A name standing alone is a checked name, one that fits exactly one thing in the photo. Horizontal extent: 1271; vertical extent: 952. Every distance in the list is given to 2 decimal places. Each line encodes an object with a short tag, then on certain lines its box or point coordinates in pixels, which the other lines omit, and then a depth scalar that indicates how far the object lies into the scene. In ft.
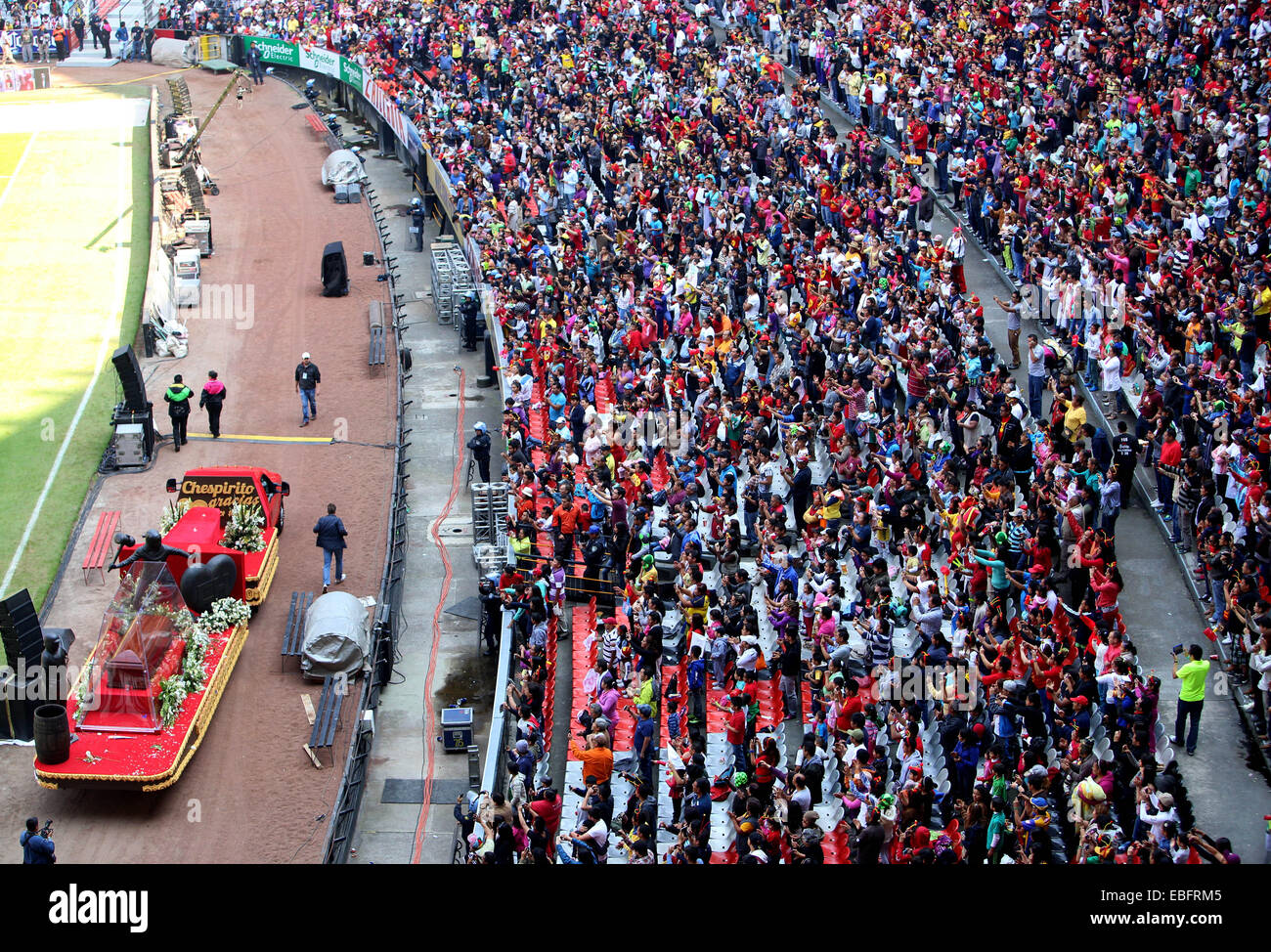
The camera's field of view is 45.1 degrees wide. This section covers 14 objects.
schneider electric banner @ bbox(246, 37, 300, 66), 227.61
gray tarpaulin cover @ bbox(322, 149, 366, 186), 172.76
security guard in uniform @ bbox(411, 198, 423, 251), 156.25
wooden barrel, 63.72
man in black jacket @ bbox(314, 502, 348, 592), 83.66
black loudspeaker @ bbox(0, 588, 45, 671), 70.23
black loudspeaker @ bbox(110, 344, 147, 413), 100.68
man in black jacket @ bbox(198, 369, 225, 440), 103.89
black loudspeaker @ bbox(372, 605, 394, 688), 79.42
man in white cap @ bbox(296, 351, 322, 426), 107.34
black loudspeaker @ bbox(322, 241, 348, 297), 139.13
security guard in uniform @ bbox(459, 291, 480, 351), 127.03
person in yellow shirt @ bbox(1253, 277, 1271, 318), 77.66
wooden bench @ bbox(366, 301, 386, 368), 121.29
